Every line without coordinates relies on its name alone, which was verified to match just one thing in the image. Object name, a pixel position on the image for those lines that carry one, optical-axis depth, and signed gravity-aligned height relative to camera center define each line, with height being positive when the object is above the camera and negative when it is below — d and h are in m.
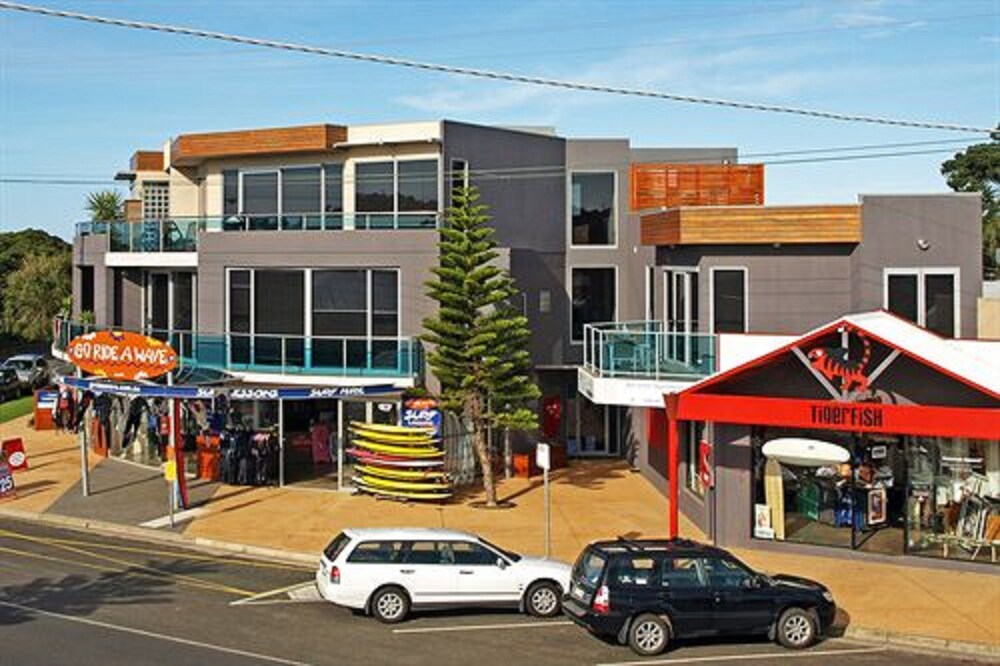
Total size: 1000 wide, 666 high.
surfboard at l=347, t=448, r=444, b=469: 26.53 -3.64
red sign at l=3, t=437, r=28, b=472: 28.08 -3.71
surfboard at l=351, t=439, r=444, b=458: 26.53 -3.38
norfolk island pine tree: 26.12 -0.68
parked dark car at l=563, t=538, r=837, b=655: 15.29 -4.01
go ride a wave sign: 26.45 -1.18
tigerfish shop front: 19.97 -2.57
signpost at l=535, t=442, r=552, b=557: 21.05 -2.90
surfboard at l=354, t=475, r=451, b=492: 26.41 -4.18
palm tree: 44.16 +3.94
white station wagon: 16.69 -4.01
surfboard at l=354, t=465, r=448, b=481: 26.48 -3.93
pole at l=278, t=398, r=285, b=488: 28.36 -3.61
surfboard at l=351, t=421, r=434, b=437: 26.67 -2.91
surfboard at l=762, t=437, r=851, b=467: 21.27 -2.74
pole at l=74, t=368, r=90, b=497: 26.92 -3.68
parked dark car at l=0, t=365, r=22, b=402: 49.19 -3.45
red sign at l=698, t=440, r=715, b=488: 22.55 -3.21
